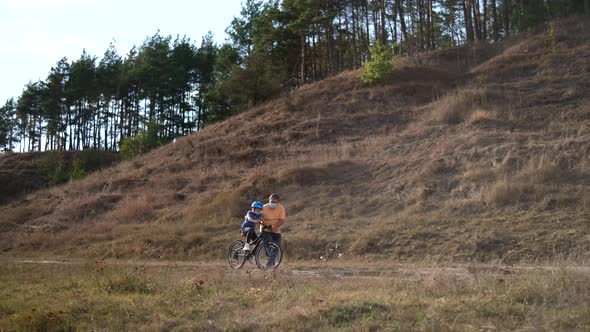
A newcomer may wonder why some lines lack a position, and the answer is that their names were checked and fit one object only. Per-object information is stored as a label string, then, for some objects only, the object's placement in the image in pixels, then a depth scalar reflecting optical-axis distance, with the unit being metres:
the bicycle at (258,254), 12.69
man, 13.06
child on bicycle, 13.03
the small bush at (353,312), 6.75
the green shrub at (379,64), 33.31
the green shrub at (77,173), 42.17
